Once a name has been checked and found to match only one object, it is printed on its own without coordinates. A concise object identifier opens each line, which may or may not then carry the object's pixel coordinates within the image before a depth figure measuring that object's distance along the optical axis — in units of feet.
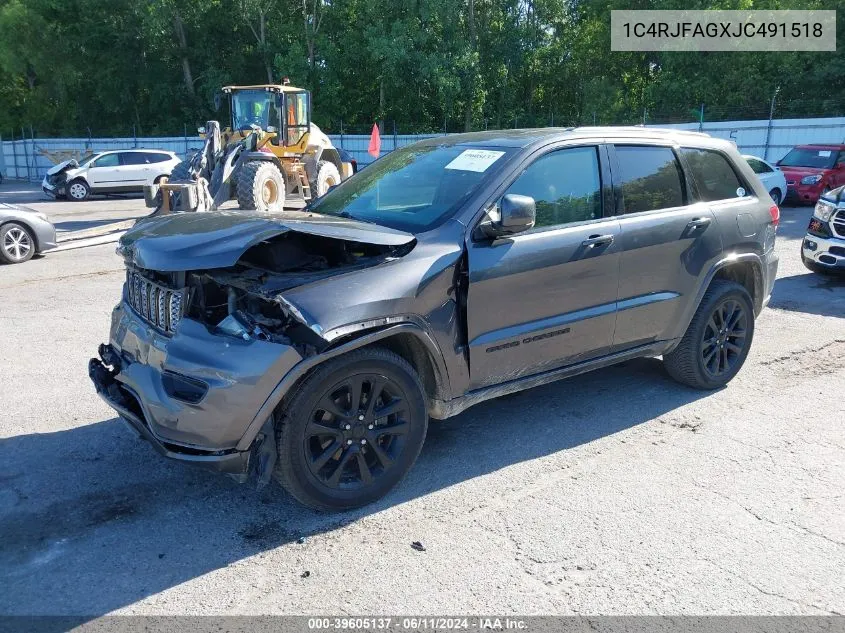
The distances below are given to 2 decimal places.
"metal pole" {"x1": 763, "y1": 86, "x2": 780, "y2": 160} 82.43
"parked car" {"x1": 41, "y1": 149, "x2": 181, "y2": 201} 75.92
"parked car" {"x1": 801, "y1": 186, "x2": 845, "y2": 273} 30.04
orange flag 49.16
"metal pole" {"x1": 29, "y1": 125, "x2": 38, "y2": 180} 118.97
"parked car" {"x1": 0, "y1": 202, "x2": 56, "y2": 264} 34.81
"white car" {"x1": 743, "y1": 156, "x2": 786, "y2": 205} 54.75
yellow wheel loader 44.04
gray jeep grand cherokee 10.73
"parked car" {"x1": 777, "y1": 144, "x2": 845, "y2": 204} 60.08
